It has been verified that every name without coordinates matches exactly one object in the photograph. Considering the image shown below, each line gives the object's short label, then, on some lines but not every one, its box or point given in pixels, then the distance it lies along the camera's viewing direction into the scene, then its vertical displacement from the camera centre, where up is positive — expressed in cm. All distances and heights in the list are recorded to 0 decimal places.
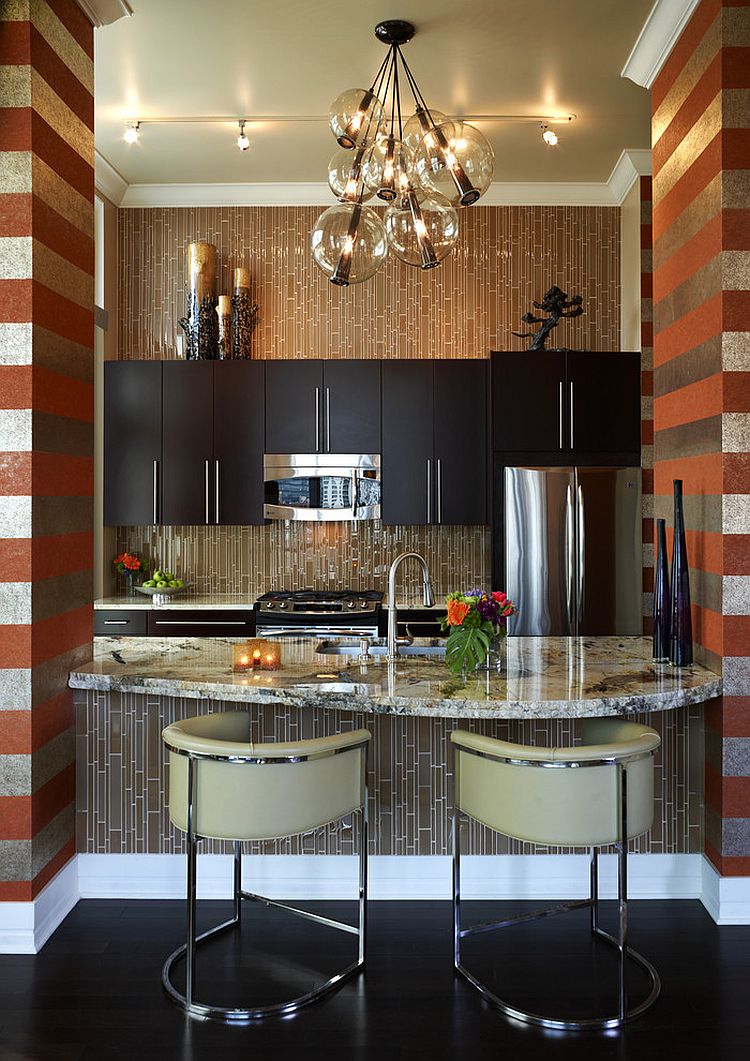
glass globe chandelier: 272 +107
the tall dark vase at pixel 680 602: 321 -25
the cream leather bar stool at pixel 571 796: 250 -73
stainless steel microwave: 555 +28
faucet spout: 325 -31
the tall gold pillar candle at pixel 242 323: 564 +128
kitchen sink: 377 -48
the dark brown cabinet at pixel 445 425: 552 +64
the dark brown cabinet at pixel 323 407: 553 +75
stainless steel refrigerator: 515 -12
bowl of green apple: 554 -32
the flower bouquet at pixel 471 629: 306 -32
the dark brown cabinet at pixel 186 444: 555 +53
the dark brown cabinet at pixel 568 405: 528 +72
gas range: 518 -47
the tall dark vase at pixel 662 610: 331 -28
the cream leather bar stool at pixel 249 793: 254 -73
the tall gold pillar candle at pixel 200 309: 562 +137
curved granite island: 328 -80
